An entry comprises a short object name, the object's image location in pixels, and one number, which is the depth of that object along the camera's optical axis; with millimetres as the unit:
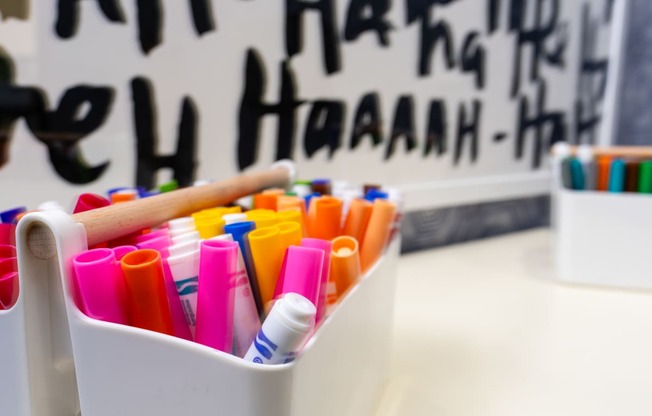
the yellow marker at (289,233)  261
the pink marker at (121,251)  231
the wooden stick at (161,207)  237
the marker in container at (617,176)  574
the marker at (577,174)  597
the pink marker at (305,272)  232
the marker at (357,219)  335
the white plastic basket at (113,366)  199
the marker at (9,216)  284
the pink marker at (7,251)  247
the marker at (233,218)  282
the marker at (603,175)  587
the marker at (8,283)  227
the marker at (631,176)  577
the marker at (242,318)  231
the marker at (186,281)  232
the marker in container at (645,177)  560
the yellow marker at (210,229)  275
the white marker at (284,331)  200
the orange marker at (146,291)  211
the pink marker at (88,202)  290
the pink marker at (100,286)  206
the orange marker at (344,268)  279
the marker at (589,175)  594
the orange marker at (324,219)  322
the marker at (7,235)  260
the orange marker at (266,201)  356
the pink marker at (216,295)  220
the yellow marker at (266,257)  244
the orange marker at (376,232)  332
